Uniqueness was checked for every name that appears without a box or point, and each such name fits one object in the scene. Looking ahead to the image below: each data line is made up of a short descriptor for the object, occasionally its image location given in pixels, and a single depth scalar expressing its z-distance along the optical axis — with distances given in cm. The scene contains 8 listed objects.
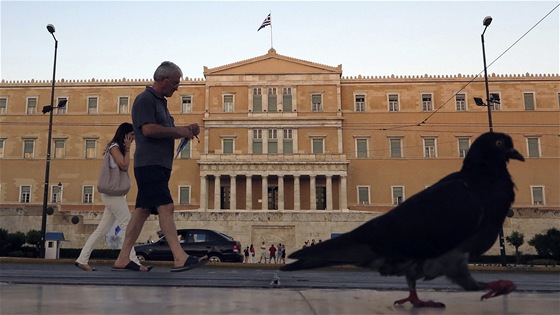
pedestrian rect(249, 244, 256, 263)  3031
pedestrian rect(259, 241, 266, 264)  2954
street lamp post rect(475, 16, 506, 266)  2036
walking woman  505
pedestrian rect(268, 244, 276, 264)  2841
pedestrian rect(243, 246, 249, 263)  2961
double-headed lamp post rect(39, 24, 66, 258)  1992
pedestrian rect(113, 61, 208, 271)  382
